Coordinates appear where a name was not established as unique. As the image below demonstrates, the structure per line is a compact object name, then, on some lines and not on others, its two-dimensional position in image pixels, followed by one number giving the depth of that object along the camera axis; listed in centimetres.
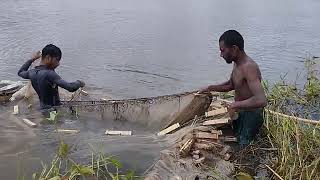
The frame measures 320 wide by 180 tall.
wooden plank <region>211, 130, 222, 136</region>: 392
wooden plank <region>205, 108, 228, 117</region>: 409
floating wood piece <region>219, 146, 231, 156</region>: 380
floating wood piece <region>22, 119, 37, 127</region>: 453
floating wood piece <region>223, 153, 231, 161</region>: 376
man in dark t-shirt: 460
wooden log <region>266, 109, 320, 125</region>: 399
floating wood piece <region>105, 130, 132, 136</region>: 431
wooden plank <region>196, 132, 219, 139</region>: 384
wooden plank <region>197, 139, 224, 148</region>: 381
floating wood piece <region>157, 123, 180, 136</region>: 423
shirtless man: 368
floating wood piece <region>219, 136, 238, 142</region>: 398
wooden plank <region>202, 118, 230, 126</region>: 400
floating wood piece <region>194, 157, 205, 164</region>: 357
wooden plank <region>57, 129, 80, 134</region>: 433
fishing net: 428
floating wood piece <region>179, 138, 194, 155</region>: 365
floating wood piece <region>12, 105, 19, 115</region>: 500
